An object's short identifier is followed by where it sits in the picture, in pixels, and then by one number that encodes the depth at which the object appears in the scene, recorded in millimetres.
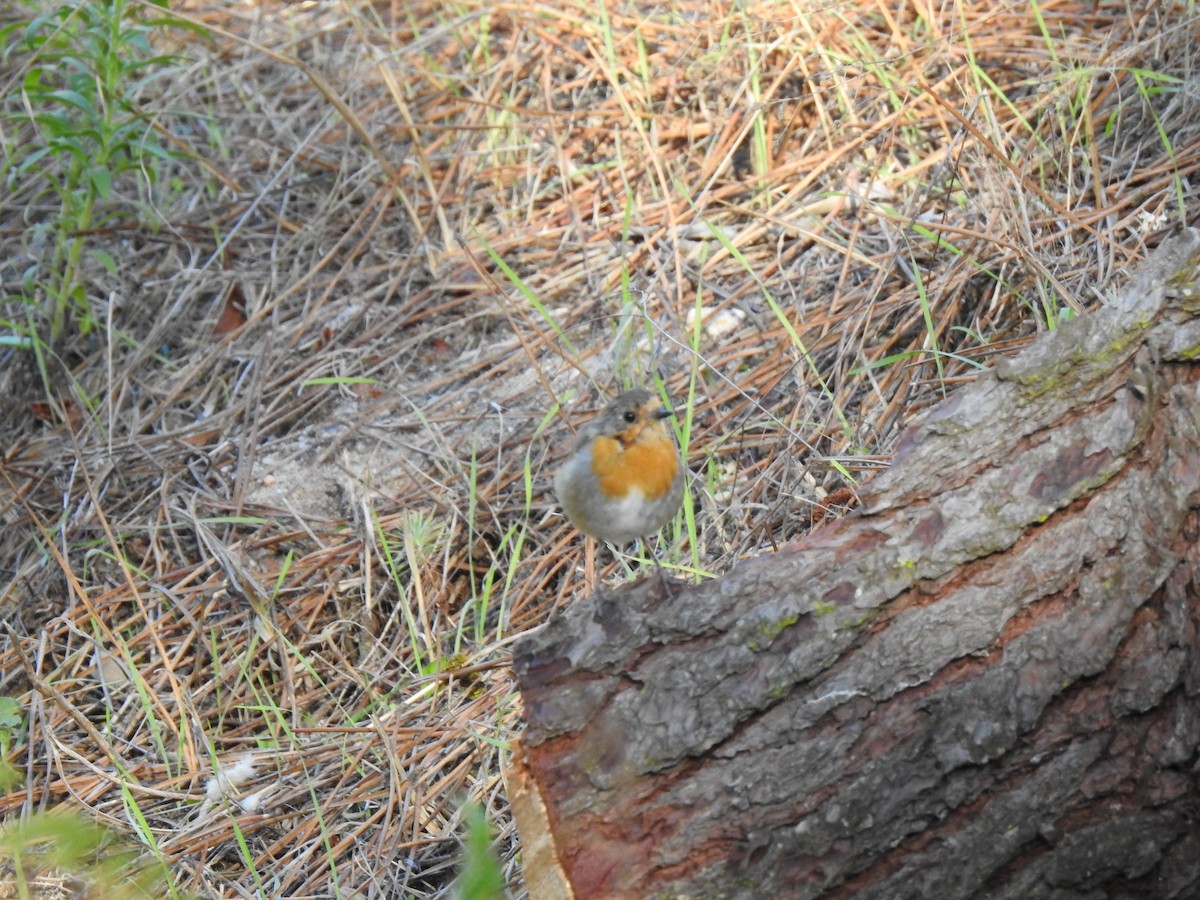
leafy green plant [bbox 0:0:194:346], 8852
